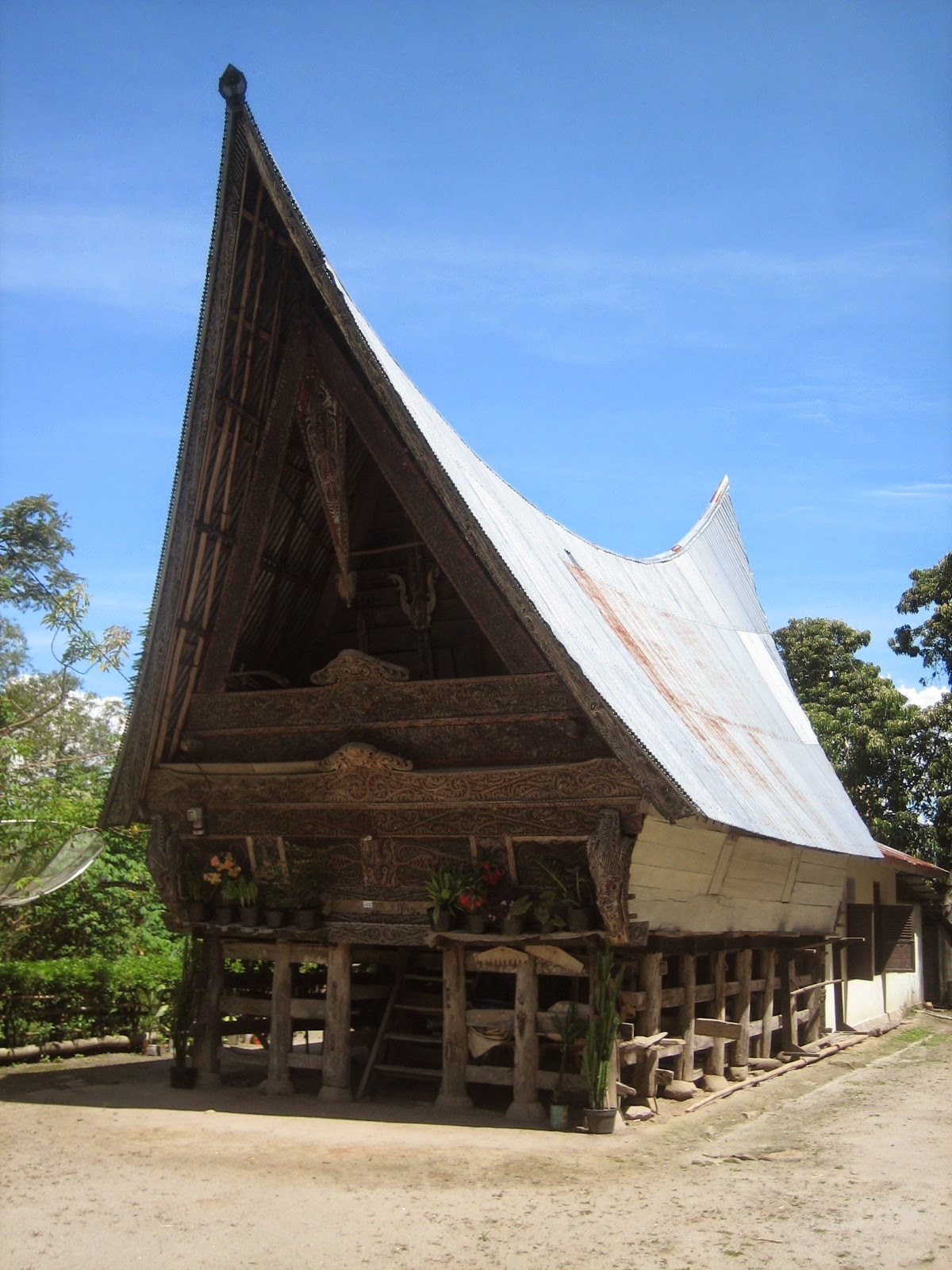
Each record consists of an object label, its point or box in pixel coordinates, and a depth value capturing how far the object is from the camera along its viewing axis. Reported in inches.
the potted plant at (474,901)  419.8
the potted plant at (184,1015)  474.6
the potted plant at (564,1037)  398.0
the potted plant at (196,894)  479.8
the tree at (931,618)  1111.0
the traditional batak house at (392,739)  411.5
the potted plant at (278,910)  460.1
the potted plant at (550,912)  406.0
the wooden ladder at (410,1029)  462.3
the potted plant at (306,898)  452.8
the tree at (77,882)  531.5
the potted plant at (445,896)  425.4
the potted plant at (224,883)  473.7
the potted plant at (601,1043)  390.6
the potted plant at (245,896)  467.5
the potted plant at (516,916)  409.4
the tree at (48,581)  622.5
